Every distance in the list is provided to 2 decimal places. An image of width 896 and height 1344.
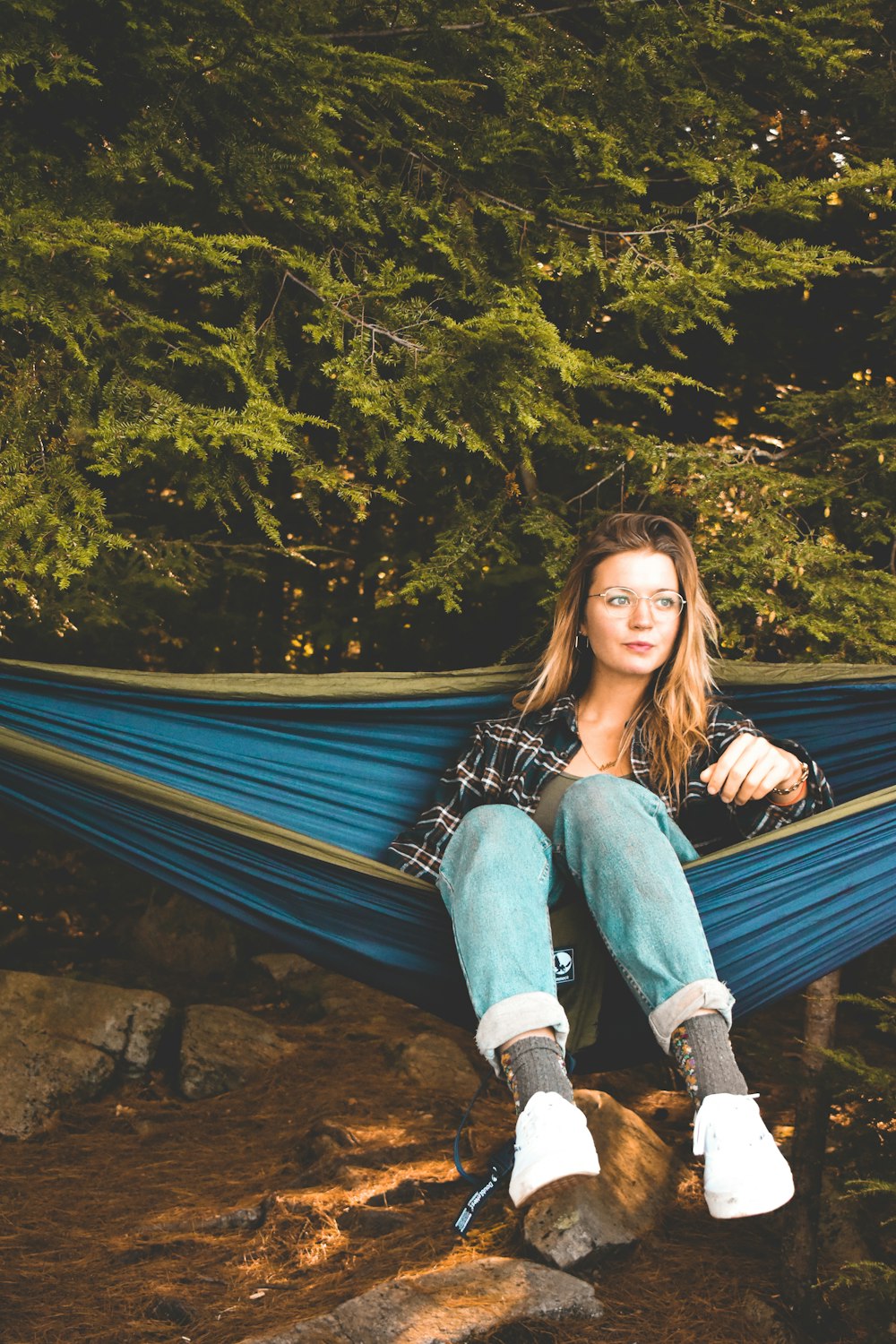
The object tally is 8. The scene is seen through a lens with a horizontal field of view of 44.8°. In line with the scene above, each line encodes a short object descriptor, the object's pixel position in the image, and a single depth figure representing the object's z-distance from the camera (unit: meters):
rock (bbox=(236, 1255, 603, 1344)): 1.95
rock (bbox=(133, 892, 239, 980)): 3.57
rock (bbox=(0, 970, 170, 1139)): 2.83
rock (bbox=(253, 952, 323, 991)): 3.57
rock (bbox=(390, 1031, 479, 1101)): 2.99
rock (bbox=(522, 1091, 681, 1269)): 2.27
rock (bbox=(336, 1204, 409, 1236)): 2.38
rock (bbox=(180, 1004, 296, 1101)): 3.00
